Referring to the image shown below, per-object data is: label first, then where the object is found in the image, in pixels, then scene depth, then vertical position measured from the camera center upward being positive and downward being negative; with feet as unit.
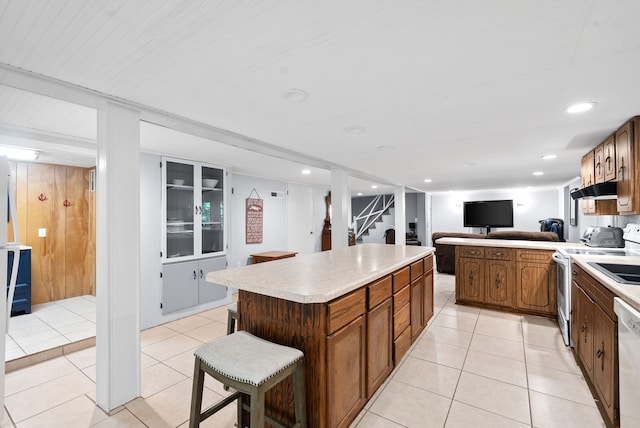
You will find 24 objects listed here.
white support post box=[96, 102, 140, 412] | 6.47 -0.99
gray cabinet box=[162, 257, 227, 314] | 12.34 -3.01
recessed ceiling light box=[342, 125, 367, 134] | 9.06 +2.72
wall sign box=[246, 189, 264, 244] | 18.34 -0.20
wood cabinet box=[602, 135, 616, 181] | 9.13 +1.80
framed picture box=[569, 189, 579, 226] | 22.75 +0.14
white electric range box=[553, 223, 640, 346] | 9.23 -1.43
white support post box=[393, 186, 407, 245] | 25.64 +0.04
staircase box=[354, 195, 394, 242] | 35.40 -0.48
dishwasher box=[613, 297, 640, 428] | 4.34 -2.34
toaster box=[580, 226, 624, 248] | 10.68 -0.90
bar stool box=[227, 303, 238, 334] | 7.52 -2.64
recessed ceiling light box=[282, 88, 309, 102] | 6.45 +2.74
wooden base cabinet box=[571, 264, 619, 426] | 5.43 -2.75
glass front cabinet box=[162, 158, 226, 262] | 12.64 +0.29
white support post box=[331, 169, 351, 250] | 14.75 +0.09
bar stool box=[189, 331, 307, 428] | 4.14 -2.30
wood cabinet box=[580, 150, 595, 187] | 11.41 +1.85
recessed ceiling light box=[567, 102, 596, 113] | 7.14 +2.66
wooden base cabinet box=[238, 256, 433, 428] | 5.08 -2.44
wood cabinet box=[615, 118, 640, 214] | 7.79 +1.28
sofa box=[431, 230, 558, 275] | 16.96 -1.45
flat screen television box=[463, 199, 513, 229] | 28.27 +0.11
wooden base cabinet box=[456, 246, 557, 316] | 11.88 -2.79
